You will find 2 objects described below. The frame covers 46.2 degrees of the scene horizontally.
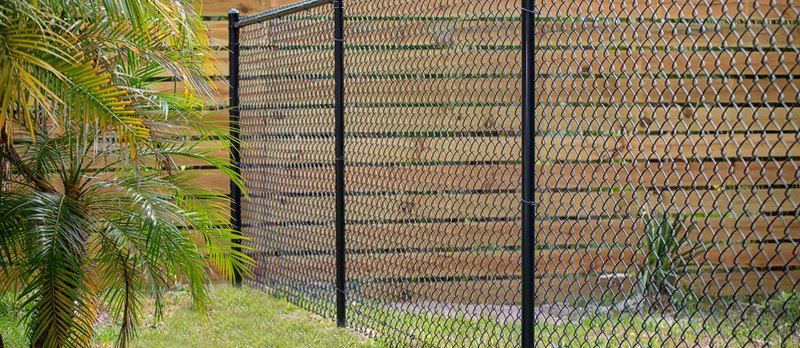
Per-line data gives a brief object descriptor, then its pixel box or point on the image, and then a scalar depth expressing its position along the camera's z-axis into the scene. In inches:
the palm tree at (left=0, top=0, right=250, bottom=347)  131.6
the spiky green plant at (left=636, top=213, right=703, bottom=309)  246.2
